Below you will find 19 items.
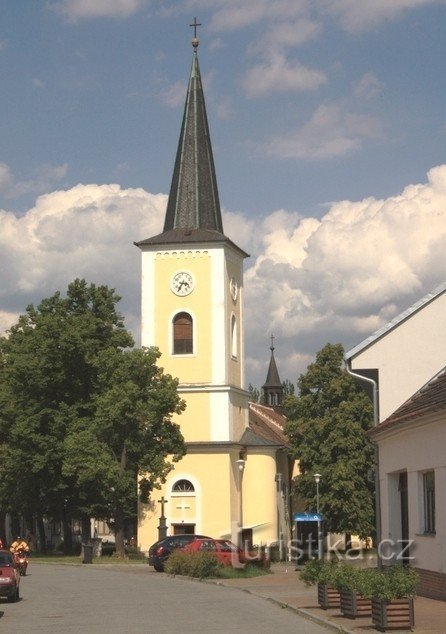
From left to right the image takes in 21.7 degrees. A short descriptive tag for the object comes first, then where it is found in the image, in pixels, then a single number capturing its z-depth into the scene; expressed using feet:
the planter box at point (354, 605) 68.54
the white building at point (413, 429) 81.51
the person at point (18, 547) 135.18
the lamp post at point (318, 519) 147.98
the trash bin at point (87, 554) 168.96
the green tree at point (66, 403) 182.50
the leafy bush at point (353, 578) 65.51
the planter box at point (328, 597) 76.10
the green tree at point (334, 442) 193.36
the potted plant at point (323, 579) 75.92
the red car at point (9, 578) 90.38
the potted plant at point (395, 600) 60.80
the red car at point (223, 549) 139.64
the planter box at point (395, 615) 60.64
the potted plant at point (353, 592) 67.97
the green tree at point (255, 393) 475.97
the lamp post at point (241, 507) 201.22
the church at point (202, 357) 201.16
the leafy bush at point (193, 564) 124.88
